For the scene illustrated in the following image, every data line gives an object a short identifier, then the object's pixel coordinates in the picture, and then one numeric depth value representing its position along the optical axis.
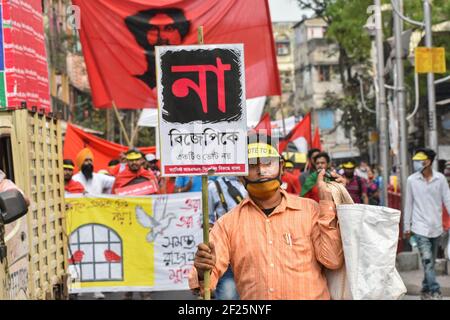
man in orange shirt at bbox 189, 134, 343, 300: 5.48
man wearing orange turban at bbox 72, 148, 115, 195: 14.61
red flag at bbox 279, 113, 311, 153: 24.47
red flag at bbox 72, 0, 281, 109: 12.96
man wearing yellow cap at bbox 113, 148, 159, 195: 13.86
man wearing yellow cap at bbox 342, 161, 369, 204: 14.43
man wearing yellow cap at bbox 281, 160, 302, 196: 15.74
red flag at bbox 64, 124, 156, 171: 20.08
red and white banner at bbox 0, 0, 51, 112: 8.22
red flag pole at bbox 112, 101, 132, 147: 13.08
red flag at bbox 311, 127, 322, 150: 25.67
